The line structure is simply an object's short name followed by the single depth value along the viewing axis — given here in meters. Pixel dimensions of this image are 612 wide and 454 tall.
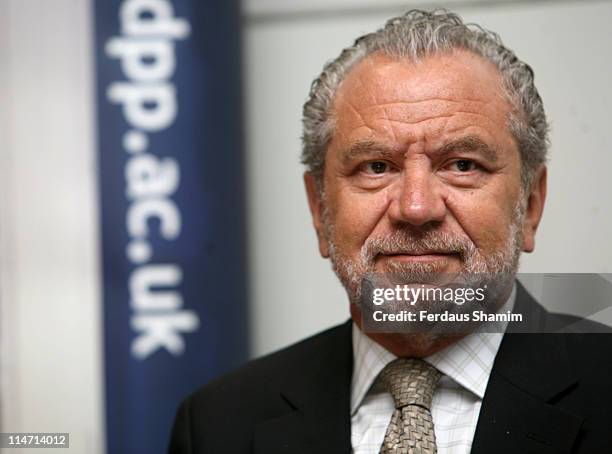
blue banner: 2.05
